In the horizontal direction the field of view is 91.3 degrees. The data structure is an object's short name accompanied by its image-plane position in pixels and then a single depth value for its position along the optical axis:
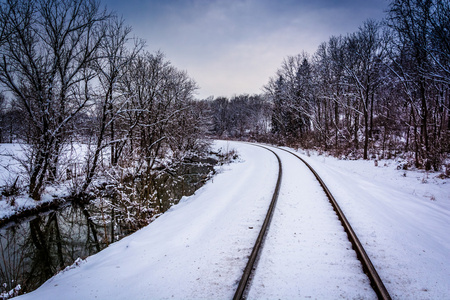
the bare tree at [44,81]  9.73
